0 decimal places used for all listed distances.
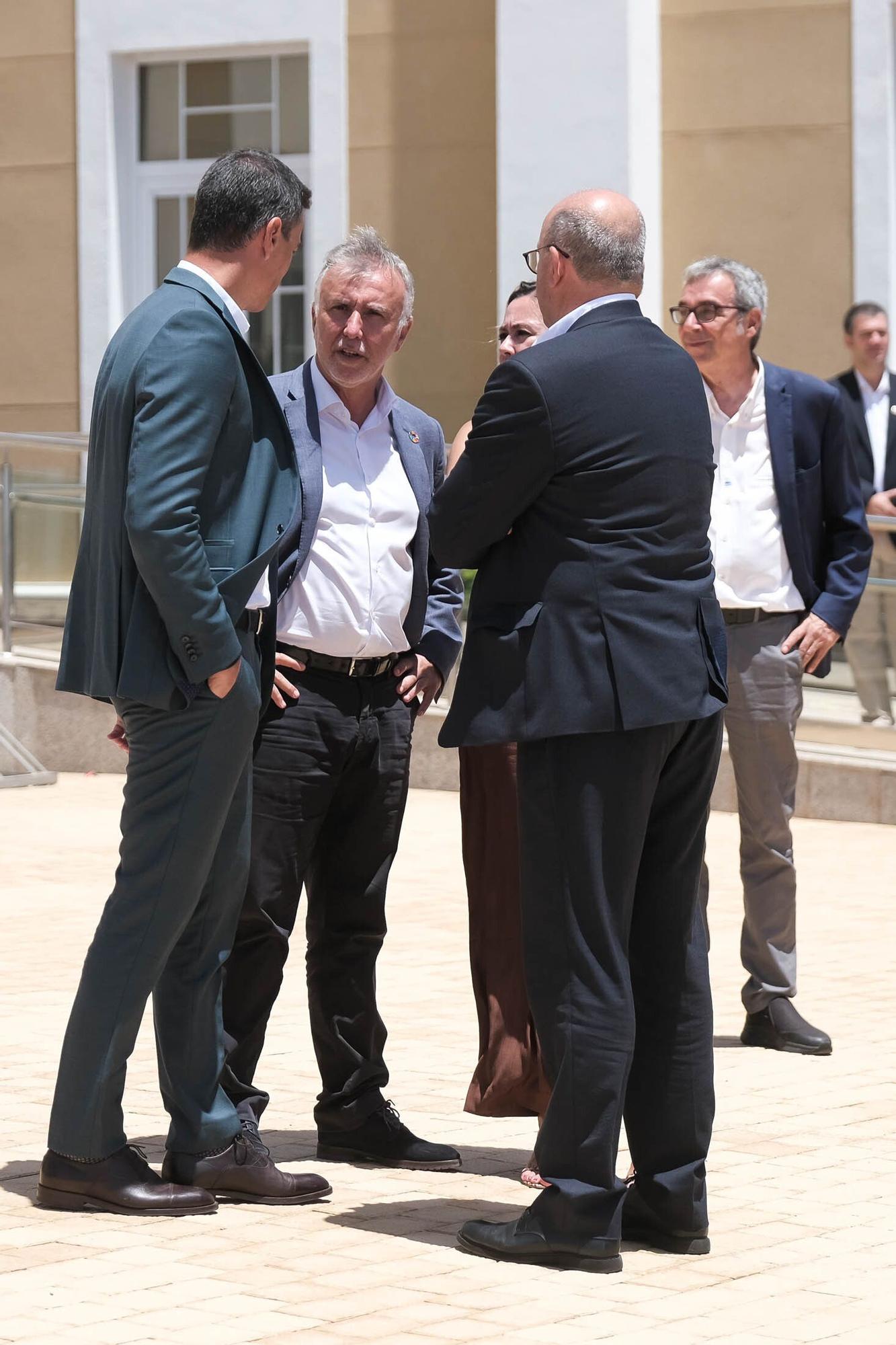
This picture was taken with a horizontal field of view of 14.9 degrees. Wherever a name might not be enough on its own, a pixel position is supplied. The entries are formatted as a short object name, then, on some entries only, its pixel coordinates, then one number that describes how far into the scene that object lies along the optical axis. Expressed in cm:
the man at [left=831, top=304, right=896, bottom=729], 1692
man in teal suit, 663
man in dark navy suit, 644
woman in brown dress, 772
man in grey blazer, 767
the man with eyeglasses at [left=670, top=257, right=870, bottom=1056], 1007
